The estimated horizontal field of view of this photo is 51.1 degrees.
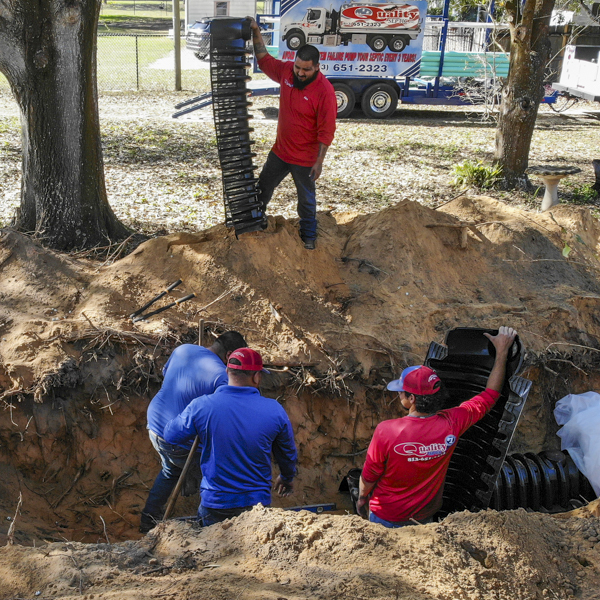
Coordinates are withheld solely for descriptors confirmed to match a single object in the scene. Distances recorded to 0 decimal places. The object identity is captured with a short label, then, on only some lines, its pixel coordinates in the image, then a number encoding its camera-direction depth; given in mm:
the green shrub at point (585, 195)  11250
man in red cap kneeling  3781
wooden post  19812
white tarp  5238
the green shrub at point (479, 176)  11469
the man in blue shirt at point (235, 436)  3811
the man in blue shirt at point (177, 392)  4312
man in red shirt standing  5965
